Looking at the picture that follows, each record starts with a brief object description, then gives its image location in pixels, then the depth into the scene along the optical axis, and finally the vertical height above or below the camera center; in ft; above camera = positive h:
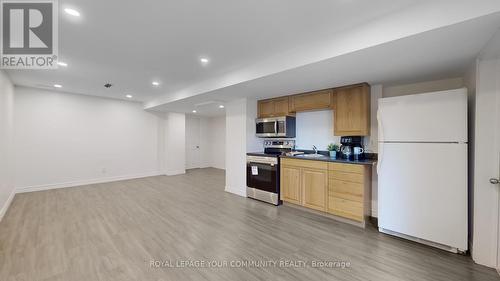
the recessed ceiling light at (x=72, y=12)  6.35 +4.02
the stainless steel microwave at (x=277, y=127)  14.35 +0.90
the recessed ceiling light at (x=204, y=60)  10.08 +3.97
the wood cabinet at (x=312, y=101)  12.30 +2.47
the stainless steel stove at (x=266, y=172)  13.75 -2.33
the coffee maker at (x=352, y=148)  11.78 -0.52
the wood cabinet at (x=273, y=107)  14.51 +2.40
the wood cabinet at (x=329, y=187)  10.35 -2.68
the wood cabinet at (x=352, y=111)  10.97 +1.57
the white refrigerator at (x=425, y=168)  7.82 -1.21
